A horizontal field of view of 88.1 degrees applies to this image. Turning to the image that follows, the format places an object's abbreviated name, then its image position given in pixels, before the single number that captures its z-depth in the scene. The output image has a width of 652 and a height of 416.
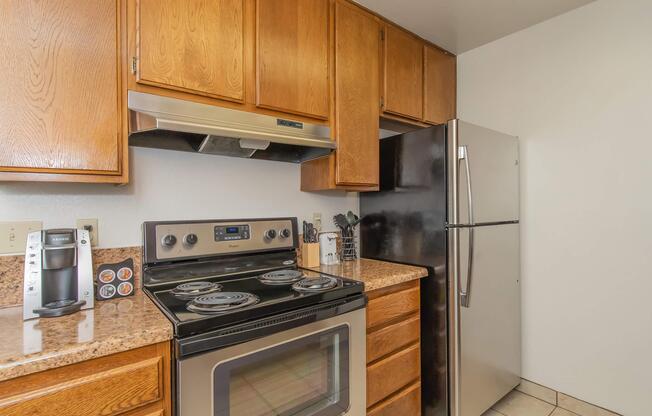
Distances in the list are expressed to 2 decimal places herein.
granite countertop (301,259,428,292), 1.61
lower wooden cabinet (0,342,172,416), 0.80
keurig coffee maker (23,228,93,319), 1.10
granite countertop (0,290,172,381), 0.81
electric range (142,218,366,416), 1.03
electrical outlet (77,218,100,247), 1.34
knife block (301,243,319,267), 1.94
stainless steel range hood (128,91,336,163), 1.23
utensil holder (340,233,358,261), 2.14
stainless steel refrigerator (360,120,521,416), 1.79
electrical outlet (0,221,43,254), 1.20
